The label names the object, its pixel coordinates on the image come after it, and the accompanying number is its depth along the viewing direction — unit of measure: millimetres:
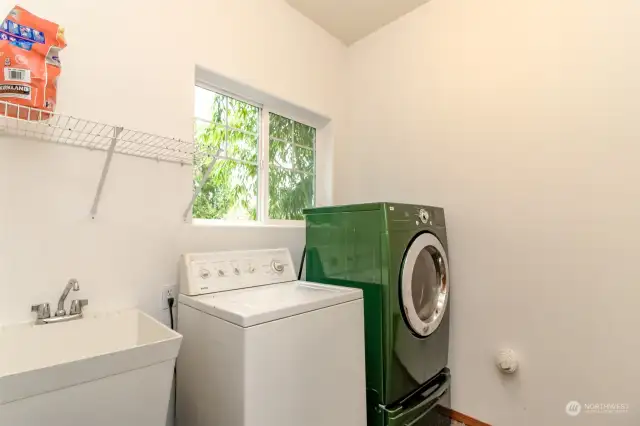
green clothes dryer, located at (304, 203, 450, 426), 1565
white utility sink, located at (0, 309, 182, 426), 831
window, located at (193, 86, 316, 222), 1934
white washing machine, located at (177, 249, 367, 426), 1111
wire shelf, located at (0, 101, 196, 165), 1110
